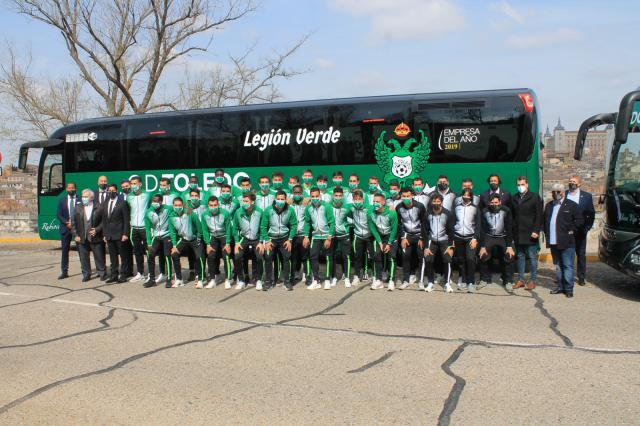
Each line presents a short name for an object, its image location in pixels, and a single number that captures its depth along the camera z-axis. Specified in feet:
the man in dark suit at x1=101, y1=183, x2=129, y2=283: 34.40
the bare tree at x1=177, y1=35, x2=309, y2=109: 85.35
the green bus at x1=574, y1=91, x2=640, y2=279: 27.37
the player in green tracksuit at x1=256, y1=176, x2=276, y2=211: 32.55
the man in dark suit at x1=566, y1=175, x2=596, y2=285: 29.76
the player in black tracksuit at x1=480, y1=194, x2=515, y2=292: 30.37
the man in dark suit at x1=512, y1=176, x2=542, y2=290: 30.04
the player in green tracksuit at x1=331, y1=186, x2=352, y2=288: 31.73
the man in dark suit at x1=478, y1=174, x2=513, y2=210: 31.04
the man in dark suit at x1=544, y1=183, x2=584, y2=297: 28.32
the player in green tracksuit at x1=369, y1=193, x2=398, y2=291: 30.96
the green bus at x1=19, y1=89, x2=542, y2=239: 34.65
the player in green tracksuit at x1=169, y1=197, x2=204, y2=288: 32.86
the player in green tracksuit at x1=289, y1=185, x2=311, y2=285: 32.01
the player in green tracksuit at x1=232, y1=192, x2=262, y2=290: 31.63
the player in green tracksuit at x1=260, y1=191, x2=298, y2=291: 31.45
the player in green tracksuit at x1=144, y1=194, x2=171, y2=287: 33.09
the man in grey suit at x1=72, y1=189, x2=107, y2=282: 35.12
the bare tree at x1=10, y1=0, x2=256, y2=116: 77.30
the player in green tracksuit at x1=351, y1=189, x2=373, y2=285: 31.50
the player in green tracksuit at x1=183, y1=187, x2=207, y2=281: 32.96
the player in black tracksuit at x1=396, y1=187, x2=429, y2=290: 30.99
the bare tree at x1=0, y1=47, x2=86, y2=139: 88.33
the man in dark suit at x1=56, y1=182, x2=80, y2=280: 36.14
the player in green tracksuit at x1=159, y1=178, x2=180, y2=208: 34.42
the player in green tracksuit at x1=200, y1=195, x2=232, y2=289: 32.19
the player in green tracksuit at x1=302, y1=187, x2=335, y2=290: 31.63
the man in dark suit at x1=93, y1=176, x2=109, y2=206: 35.96
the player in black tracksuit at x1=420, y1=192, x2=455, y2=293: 30.27
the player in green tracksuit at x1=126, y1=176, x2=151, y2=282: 34.32
